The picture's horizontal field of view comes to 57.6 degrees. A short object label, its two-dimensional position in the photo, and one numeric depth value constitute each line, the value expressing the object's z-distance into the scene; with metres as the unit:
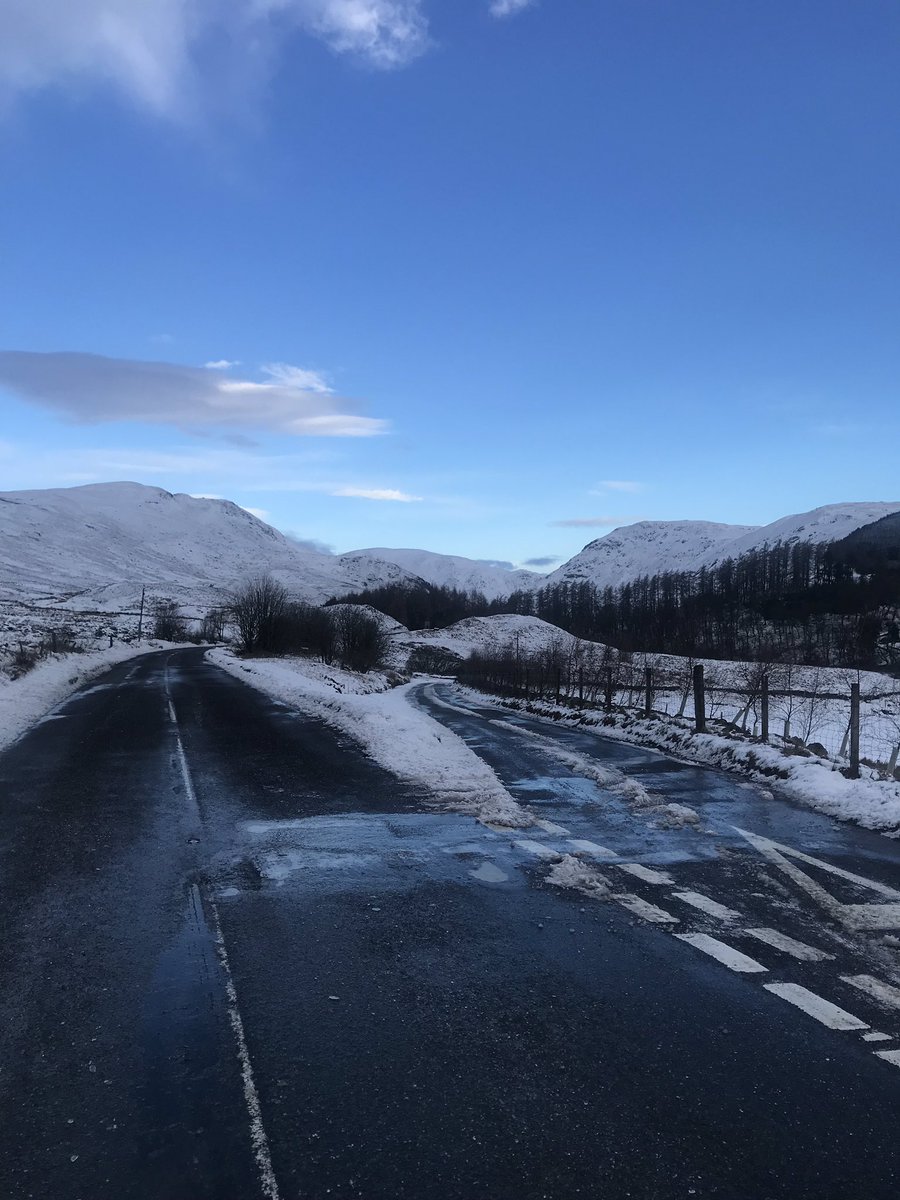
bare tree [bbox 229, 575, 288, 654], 60.13
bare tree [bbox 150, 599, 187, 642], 110.44
